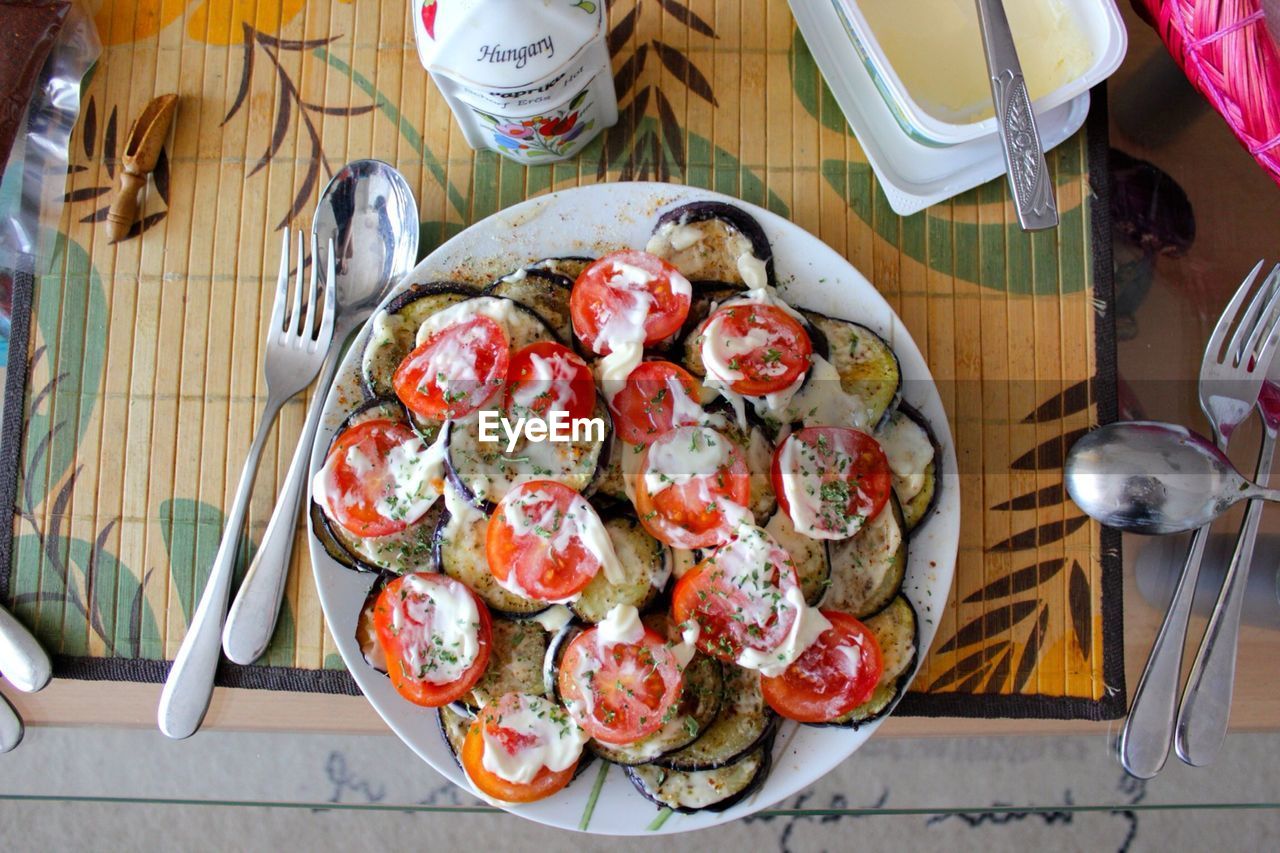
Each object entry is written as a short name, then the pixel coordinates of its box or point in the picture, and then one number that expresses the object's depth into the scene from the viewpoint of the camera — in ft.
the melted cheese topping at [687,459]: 1.93
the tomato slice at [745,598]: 1.91
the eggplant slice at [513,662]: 2.00
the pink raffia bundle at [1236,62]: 1.98
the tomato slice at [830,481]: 1.94
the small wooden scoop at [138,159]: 2.17
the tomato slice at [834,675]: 1.94
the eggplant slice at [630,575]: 1.97
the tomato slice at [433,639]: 1.94
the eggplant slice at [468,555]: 1.98
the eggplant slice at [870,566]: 1.99
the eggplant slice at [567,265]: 2.05
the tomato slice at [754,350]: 1.93
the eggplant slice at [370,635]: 2.01
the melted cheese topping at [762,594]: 1.91
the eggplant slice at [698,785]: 2.00
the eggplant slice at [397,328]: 2.03
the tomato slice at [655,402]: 1.97
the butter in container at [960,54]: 2.01
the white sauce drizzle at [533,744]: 1.94
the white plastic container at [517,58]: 1.87
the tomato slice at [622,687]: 1.91
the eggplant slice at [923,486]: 2.02
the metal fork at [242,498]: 2.08
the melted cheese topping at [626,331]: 1.96
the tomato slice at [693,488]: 1.93
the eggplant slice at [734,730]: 1.98
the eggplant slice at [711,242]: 2.04
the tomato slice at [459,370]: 1.92
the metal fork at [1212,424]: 2.11
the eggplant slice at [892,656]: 2.00
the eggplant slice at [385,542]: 2.01
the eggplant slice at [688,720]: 1.96
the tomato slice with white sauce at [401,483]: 1.96
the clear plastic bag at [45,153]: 2.20
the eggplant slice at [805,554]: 1.98
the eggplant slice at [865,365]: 2.01
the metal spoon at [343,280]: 2.09
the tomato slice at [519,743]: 1.95
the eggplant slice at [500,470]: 1.95
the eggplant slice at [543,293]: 2.02
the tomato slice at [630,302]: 1.97
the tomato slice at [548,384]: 1.94
